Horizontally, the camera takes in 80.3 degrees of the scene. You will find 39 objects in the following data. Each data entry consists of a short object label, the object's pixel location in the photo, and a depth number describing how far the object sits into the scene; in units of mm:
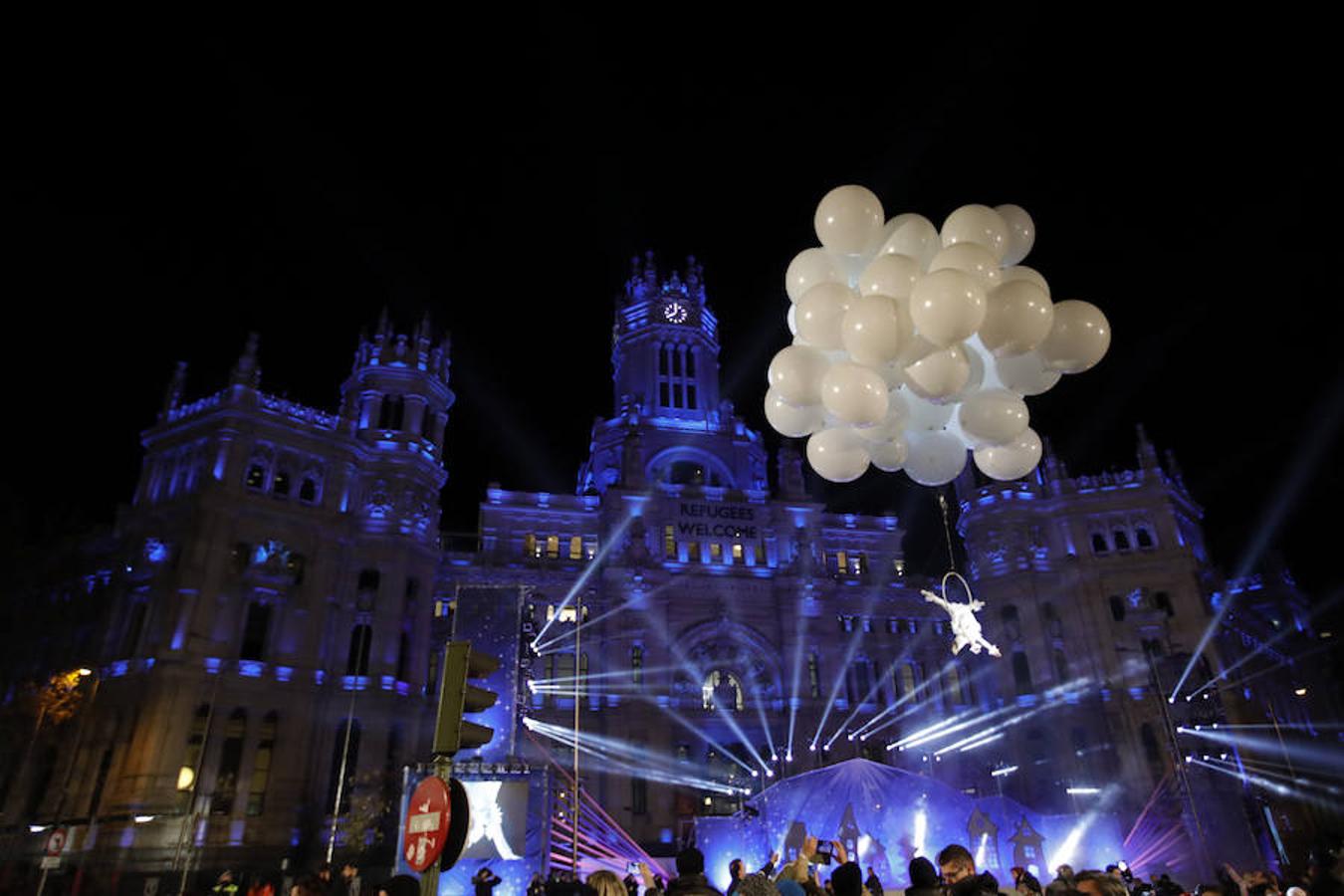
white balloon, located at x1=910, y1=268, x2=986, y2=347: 9078
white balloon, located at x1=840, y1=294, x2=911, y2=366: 9523
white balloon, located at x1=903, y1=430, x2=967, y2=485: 11758
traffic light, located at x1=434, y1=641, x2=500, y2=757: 6297
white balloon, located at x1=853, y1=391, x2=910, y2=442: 10914
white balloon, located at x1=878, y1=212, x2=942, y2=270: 10703
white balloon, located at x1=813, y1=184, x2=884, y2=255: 10750
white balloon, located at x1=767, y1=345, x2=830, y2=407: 10695
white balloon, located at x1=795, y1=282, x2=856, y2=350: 10312
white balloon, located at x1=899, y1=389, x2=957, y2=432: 11266
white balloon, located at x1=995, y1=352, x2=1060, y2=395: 10594
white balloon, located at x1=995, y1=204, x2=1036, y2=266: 11109
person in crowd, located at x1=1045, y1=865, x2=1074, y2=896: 7215
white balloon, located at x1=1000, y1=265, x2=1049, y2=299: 10047
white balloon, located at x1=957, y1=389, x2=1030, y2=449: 10477
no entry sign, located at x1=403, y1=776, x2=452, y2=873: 5910
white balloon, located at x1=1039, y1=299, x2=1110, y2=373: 10203
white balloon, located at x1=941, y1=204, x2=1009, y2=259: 10406
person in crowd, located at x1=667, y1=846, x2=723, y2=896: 6391
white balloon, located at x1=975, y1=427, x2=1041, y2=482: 11273
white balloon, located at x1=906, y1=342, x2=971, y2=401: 9781
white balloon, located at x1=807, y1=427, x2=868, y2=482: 11062
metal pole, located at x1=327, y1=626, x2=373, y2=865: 35947
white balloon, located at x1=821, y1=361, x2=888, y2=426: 9734
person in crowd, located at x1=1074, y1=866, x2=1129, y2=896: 6418
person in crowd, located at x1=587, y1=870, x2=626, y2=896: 7215
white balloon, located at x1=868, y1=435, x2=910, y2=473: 11641
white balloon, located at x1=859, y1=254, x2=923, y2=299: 9820
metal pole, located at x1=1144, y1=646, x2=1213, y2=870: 26703
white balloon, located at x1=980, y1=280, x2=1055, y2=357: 9461
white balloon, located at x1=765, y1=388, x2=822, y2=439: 11188
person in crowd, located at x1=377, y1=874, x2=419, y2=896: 6551
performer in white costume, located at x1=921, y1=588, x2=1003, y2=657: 17109
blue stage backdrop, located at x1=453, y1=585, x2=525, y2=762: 31922
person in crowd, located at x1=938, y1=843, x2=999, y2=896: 7164
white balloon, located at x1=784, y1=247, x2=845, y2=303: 11445
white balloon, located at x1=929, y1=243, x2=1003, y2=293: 9766
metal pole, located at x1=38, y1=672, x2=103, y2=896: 34406
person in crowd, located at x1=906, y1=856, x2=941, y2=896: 6336
